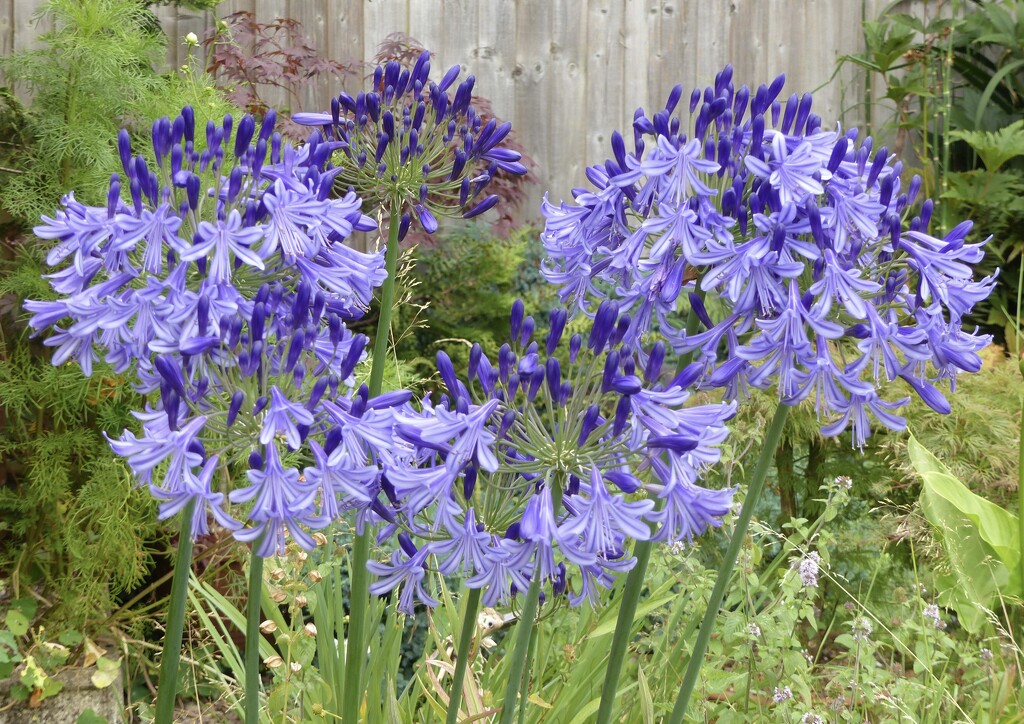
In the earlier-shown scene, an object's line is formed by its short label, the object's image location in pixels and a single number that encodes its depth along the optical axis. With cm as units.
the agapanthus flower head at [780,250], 149
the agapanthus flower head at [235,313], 142
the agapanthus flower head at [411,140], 163
